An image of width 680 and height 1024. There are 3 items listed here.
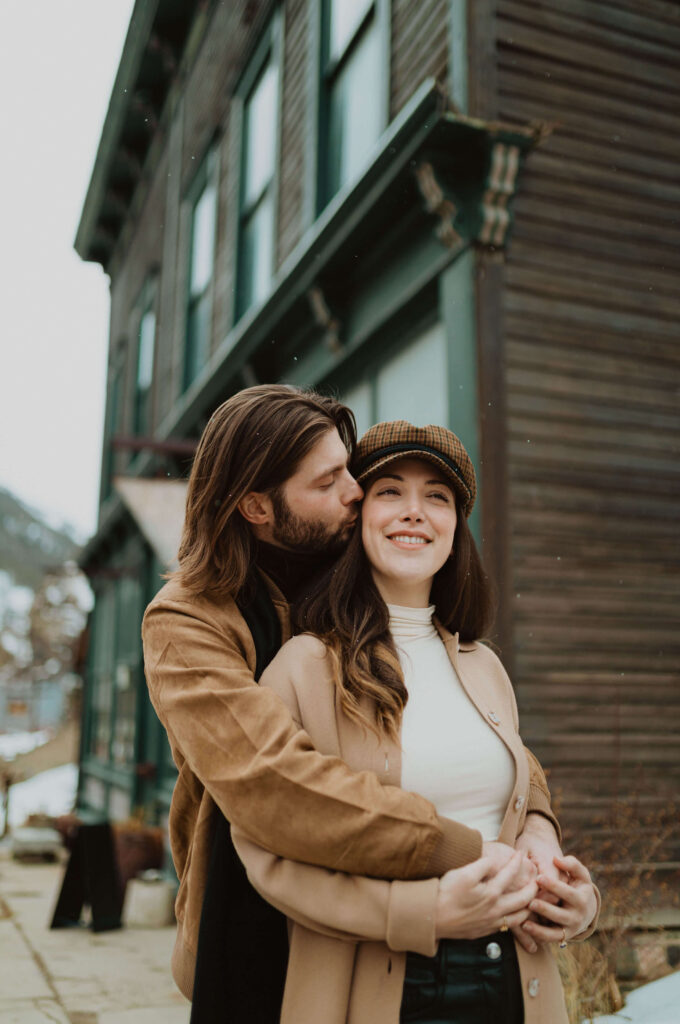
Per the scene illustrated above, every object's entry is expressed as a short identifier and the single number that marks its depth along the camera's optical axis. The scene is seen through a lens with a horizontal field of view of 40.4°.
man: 1.81
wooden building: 4.98
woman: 1.83
